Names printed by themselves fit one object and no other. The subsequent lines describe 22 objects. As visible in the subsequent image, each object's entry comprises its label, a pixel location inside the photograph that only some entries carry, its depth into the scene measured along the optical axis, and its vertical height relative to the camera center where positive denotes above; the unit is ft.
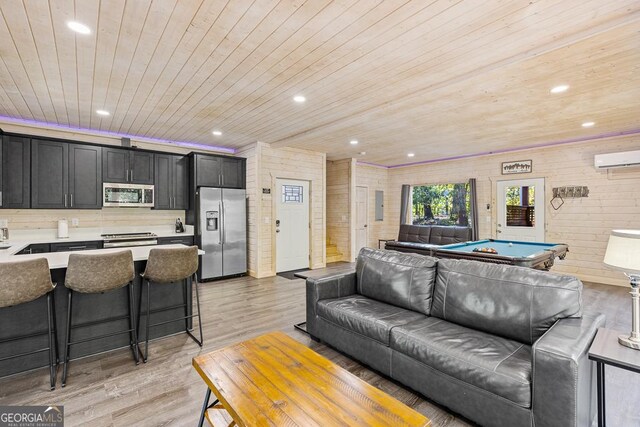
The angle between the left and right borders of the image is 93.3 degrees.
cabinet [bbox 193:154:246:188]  18.28 +2.48
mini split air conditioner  16.05 +2.80
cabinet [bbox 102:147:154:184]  16.38 +2.49
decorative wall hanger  18.37 +1.07
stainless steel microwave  16.37 +0.83
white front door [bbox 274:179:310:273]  20.57 -0.99
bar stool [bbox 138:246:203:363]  9.10 -1.76
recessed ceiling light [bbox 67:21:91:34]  7.16 +4.43
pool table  12.35 -1.94
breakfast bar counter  7.99 -3.14
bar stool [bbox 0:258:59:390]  6.93 -1.79
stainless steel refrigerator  17.97 -1.25
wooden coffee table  4.25 -2.92
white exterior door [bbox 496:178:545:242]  20.21 +0.04
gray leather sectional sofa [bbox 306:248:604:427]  5.16 -2.87
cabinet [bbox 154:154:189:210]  18.03 +1.75
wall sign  20.56 +3.05
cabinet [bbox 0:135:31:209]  13.75 +1.74
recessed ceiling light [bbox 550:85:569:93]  10.68 +4.41
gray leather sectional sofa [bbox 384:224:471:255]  20.97 -2.01
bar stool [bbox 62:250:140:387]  7.86 -1.75
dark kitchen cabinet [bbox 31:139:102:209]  14.57 +1.76
